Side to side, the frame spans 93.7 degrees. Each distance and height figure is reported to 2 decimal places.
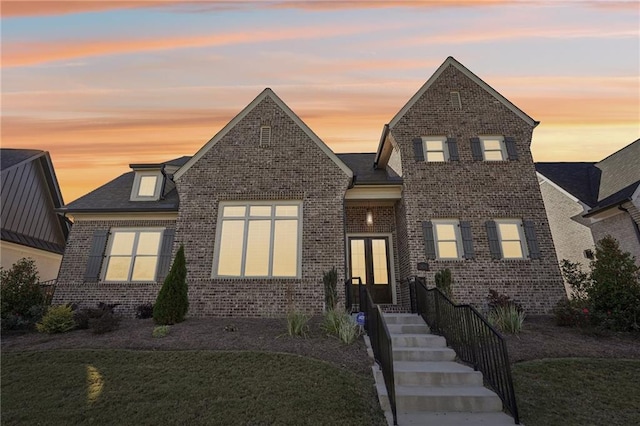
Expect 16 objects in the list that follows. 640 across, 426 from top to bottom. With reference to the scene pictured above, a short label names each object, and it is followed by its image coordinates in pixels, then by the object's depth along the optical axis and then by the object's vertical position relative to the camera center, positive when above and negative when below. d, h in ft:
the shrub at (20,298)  29.47 -0.37
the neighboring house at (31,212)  52.95 +15.66
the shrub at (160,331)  24.25 -2.85
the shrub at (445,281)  29.91 +1.54
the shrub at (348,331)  22.00 -2.50
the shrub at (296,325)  23.82 -2.23
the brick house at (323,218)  32.83 +9.18
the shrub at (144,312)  32.04 -1.75
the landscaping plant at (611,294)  26.23 +0.35
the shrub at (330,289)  29.66 +0.70
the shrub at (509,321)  25.02 -1.94
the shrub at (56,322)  27.22 -2.41
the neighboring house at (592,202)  38.90 +14.13
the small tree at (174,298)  27.53 -0.25
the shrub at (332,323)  23.69 -2.05
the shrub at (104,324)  26.04 -2.47
